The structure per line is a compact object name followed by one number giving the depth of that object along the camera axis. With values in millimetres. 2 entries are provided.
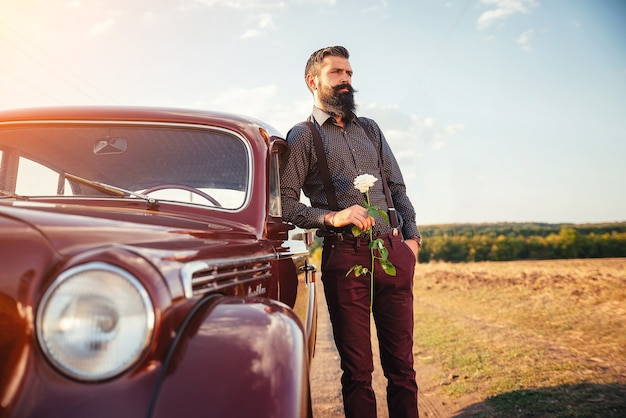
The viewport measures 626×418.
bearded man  2967
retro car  1363
